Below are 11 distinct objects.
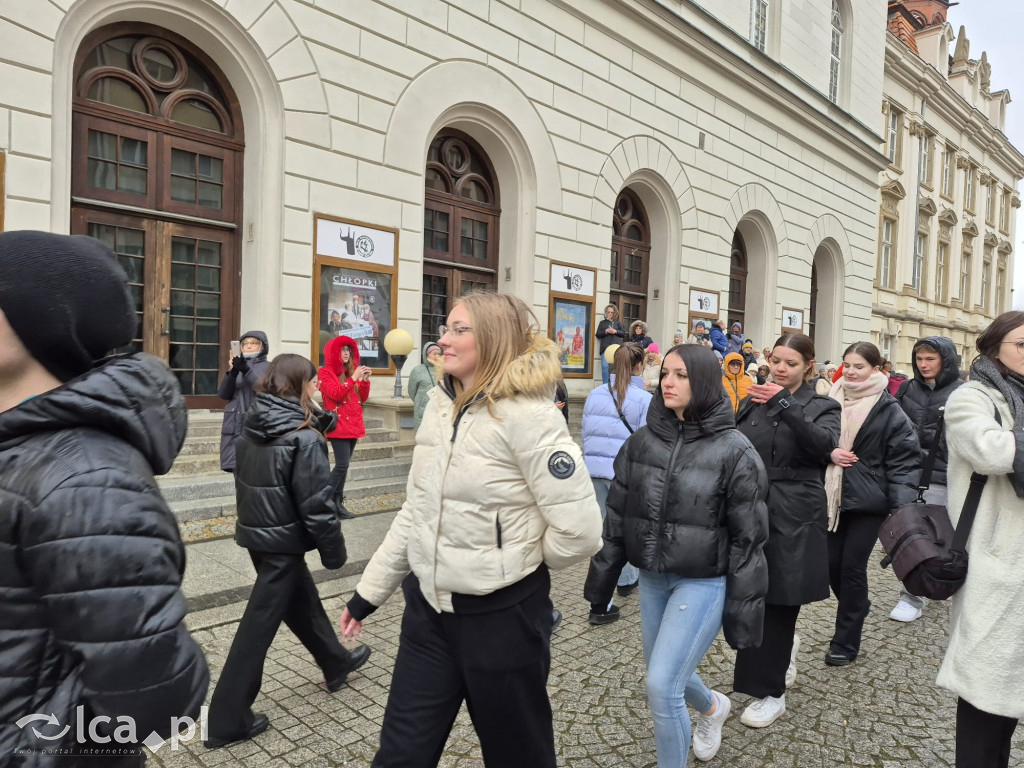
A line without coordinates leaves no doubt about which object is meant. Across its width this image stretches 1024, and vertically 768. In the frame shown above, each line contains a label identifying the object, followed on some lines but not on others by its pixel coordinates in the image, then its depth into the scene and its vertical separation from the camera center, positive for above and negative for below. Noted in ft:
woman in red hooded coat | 23.80 -1.16
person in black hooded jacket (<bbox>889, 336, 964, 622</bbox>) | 19.65 +0.03
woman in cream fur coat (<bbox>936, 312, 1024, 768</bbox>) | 7.97 -2.12
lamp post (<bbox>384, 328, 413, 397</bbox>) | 32.12 +1.03
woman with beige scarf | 13.85 -2.10
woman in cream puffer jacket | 7.14 -1.94
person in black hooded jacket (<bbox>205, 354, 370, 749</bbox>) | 10.93 -2.33
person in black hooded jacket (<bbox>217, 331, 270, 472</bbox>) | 21.94 -1.07
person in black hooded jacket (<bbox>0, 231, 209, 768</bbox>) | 4.27 -1.15
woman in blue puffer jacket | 17.81 -1.18
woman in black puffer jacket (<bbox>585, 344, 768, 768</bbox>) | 9.14 -2.19
